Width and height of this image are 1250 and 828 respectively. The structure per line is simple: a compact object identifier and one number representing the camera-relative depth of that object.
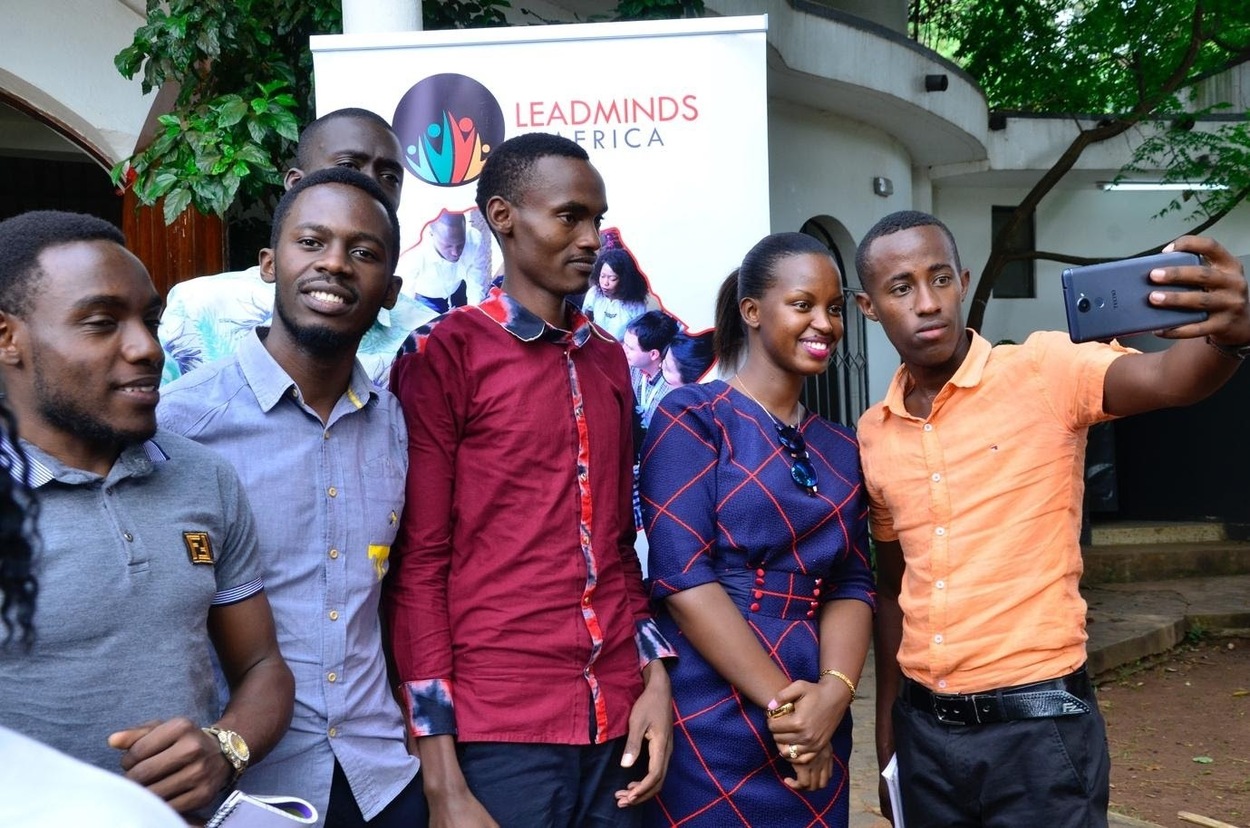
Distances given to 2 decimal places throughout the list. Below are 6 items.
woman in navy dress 2.30
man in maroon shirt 2.10
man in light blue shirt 2.00
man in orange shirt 2.29
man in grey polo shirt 1.58
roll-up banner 3.56
